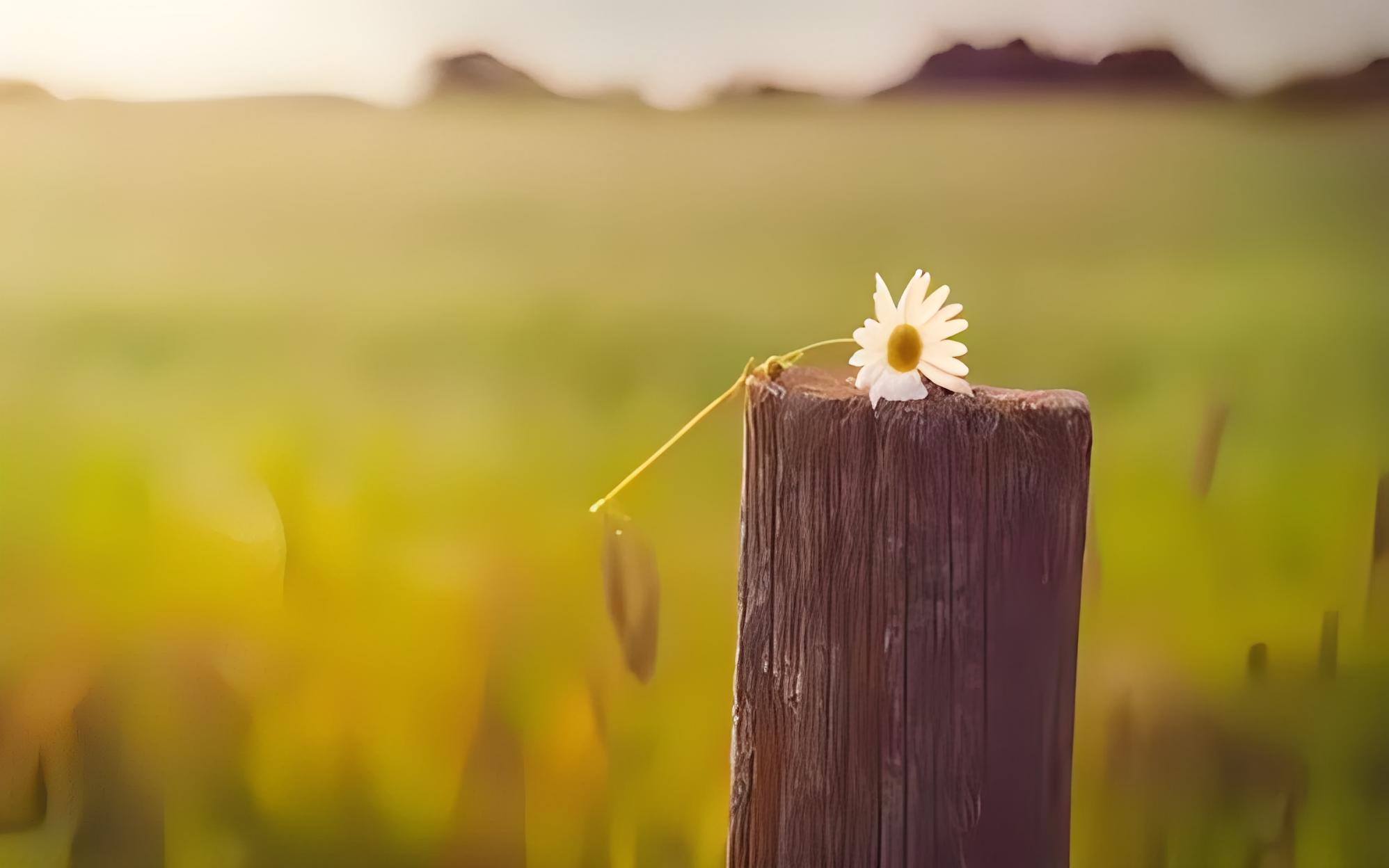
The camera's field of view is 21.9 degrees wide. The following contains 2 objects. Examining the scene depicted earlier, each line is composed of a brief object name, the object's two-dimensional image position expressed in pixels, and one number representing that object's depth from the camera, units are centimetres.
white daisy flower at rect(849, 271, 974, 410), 111
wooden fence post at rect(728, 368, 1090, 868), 110
